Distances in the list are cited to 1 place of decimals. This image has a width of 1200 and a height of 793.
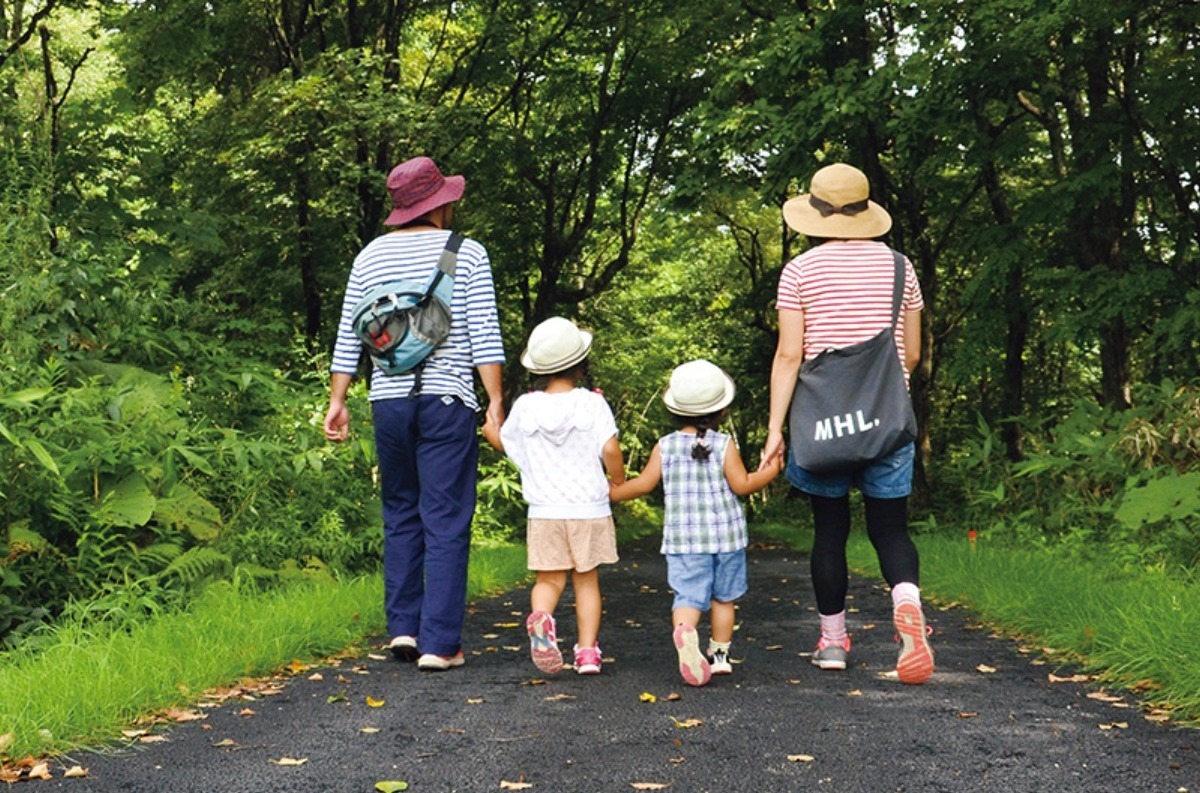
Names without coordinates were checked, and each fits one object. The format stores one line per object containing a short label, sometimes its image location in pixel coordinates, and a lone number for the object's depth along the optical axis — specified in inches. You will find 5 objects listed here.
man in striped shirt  224.5
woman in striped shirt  208.7
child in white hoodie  217.6
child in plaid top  209.6
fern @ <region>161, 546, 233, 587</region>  268.8
